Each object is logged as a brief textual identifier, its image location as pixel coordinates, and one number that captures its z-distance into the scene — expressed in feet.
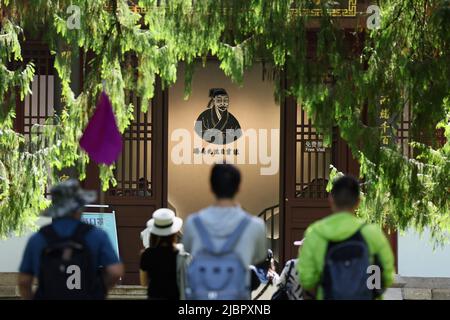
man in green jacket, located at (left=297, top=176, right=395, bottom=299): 41.47
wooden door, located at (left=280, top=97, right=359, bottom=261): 95.28
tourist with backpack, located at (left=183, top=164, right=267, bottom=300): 41.20
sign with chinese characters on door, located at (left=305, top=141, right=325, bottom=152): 95.23
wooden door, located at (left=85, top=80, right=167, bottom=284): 95.42
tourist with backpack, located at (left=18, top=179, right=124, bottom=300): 41.95
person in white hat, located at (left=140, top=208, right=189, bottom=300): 48.96
